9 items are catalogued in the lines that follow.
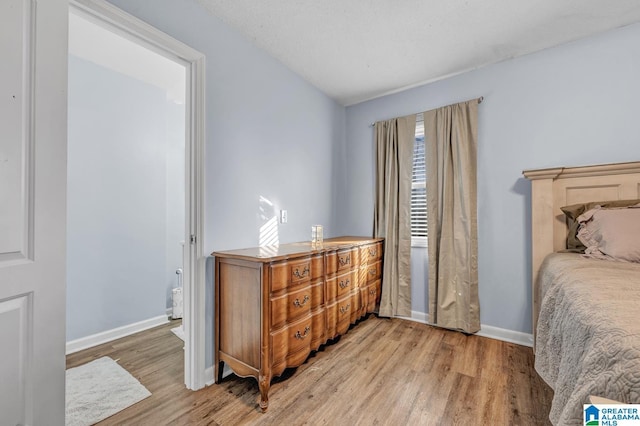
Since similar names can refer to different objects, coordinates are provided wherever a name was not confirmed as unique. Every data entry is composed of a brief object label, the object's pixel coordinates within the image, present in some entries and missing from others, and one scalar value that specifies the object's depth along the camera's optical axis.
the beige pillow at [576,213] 1.90
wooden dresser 1.64
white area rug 1.54
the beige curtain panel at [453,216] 2.58
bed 0.67
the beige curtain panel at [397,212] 2.94
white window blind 2.96
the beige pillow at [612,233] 1.59
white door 0.97
